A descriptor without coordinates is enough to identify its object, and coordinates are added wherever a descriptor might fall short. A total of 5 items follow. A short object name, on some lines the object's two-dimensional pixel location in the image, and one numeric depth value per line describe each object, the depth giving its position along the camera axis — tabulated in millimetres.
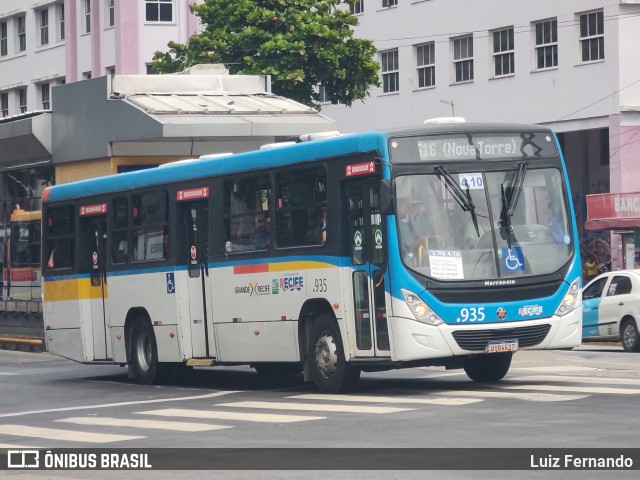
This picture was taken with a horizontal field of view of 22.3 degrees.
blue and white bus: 17328
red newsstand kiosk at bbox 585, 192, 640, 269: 39125
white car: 29281
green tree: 42125
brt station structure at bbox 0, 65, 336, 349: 26922
